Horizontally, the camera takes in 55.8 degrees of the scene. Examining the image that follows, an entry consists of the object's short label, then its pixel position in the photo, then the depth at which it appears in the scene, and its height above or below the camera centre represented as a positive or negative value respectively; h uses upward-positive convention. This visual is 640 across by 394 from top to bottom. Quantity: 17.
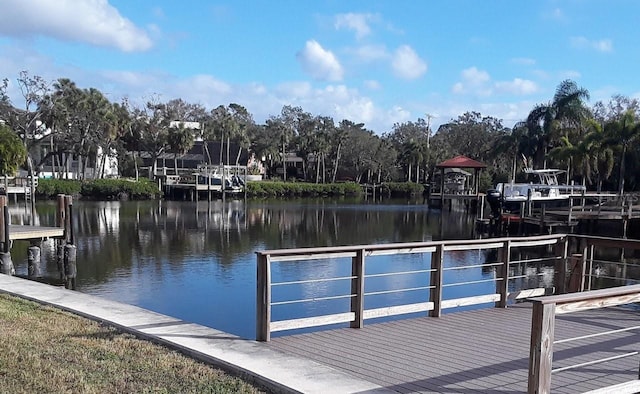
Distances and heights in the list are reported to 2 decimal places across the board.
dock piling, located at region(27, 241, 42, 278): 17.13 -3.06
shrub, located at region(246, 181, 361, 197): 62.47 -2.93
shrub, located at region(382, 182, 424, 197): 70.81 -2.88
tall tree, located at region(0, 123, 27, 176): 28.66 +0.11
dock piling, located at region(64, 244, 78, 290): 16.59 -3.10
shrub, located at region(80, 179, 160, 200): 51.94 -2.79
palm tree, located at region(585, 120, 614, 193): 38.53 +1.03
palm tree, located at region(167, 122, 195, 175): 61.22 +2.20
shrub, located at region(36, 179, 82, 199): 49.50 -2.58
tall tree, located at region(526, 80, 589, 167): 47.84 +4.04
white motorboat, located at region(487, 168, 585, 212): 33.97 -1.55
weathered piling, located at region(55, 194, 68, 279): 18.32 -2.15
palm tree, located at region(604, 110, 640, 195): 37.62 +2.23
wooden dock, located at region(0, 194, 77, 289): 16.34 -2.48
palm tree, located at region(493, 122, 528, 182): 52.69 +2.03
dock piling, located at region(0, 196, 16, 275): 15.92 -2.40
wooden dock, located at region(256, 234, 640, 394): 4.91 -1.91
